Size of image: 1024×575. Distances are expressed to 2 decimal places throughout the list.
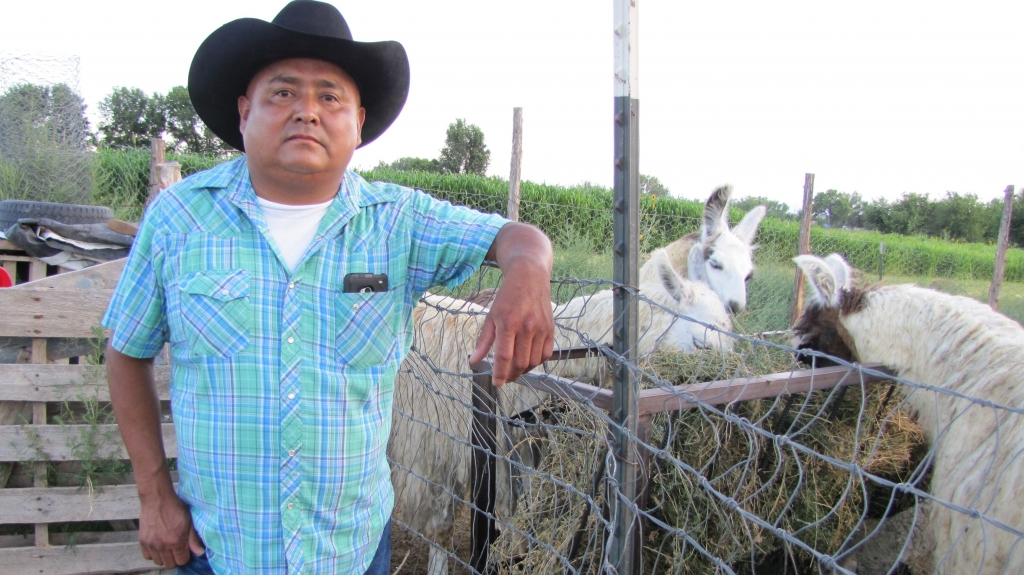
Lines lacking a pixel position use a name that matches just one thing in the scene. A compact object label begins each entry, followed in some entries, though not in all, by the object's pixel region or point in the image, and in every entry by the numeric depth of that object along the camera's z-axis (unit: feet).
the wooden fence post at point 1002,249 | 24.90
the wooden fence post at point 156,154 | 20.50
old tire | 17.92
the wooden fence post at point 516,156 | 23.04
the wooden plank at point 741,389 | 5.54
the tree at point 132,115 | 153.89
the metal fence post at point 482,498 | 8.14
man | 4.55
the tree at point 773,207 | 77.08
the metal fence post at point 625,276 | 4.66
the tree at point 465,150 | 140.56
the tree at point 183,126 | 143.43
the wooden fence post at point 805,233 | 24.79
